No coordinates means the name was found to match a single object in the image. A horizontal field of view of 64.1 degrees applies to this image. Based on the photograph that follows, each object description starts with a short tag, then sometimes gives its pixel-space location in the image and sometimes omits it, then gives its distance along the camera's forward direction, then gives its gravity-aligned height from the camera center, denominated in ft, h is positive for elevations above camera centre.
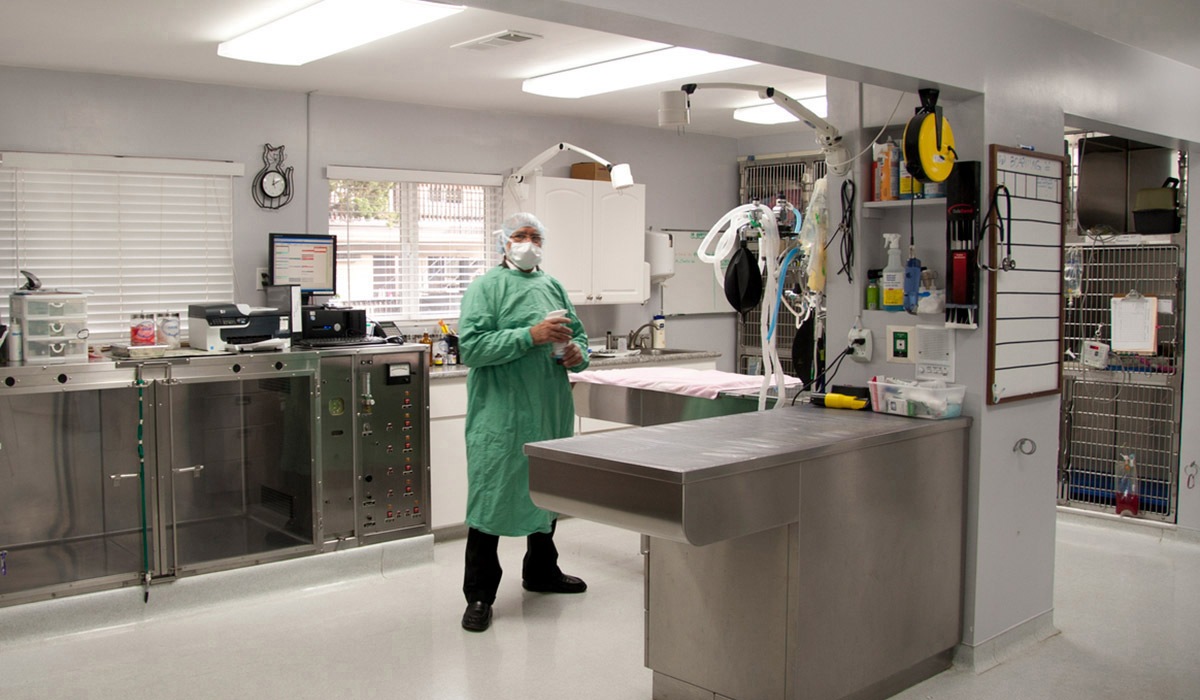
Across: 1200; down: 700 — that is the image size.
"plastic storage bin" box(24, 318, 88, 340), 13.24 -0.50
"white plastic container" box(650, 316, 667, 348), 22.21 -0.85
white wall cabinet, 19.52 +1.27
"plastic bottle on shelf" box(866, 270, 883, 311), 11.95 +0.07
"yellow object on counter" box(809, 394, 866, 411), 11.66 -1.30
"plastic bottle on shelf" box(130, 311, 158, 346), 14.42 -0.55
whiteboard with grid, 11.33 +0.15
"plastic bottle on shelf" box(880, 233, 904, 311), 11.55 +0.23
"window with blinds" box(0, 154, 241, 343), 15.15 +1.03
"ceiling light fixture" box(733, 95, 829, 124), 18.65 +3.68
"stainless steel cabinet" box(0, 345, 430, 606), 13.82 -2.65
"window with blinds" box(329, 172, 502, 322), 18.51 +1.09
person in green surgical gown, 12.90 -1.34
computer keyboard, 15.88 -0.80
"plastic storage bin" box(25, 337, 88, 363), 13.23 -0.80
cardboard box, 20.27 +2.60
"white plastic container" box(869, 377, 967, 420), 11.07 -1.20
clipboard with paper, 17.02 -0.48
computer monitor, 16.81 +0.56
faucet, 22.29 -1.06
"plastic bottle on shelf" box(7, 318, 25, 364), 13.16 -0.73
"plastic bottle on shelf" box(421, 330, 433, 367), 16.57 -0.93
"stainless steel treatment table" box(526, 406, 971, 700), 8.49 -2.52
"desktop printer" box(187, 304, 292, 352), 14.61 -0.53
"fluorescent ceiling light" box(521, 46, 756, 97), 14.65 +3.61
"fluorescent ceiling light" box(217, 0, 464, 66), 11.86 +3.49
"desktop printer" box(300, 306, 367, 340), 16.16 -0.49
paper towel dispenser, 21.72 +0.96
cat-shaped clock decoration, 17.04 +1.99
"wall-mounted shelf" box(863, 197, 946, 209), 11.20 +1.10
